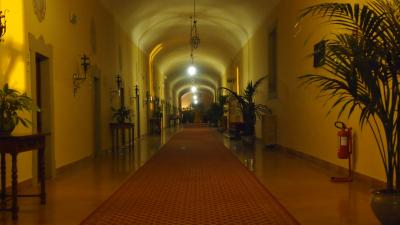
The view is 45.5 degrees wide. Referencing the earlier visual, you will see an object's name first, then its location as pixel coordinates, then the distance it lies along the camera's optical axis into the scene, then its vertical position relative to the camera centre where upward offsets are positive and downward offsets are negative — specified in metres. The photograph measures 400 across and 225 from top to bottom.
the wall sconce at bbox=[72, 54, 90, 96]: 8.78 +0.85
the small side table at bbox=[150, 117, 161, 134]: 21.12 -0.33
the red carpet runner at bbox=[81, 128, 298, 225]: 4.42 -0.92
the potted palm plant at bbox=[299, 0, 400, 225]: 3.58 +0.35
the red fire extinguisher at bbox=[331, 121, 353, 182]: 6.56 -0.39
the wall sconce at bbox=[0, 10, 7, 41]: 5.09 +1.12
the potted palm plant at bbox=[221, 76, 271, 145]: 13.68 +0.17
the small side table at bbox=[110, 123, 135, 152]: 12.05 -0.33
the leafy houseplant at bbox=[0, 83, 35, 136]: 4.59 +0.13
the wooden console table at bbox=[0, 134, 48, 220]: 4.49 -0.29
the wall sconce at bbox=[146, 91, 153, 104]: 20.61 +0.93
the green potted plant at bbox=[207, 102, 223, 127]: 25.63 +0.33
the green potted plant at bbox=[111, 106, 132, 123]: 12.30 +0.13
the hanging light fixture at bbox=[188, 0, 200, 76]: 14.94 +3.55
